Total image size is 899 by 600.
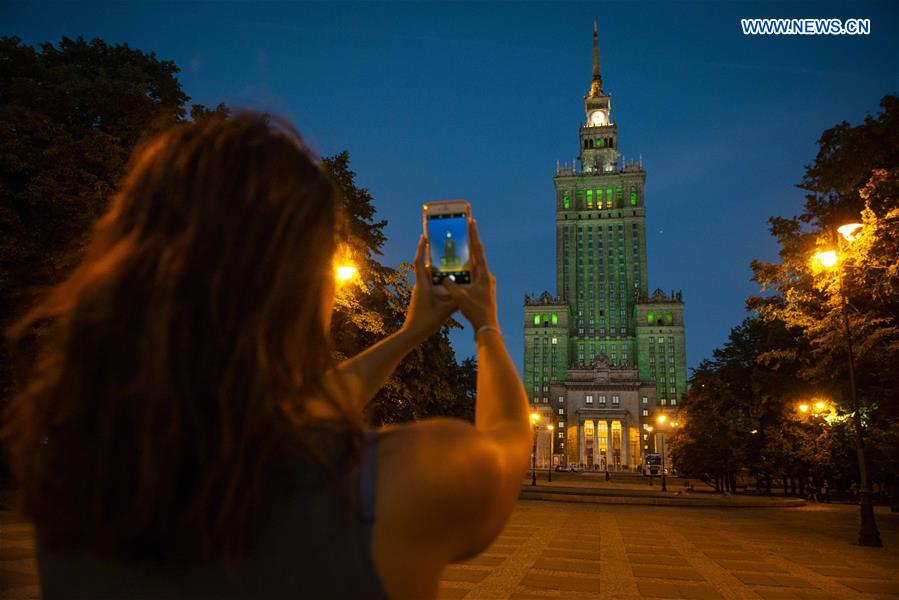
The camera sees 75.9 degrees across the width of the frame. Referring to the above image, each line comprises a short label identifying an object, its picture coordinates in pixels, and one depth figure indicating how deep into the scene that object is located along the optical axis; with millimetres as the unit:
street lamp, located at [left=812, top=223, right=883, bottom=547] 14398
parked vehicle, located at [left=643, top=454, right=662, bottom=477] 73312
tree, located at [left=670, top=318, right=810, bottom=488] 29047
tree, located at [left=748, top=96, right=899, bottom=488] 15055
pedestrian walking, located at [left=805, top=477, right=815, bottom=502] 34950
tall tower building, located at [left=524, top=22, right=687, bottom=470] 118750
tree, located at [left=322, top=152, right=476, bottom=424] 15906
